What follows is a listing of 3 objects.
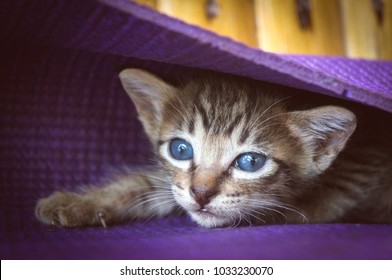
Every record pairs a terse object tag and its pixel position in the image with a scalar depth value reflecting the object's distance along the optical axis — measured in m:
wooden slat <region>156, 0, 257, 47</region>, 0.33
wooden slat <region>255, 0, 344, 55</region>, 0.35
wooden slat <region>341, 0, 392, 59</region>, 0.37
